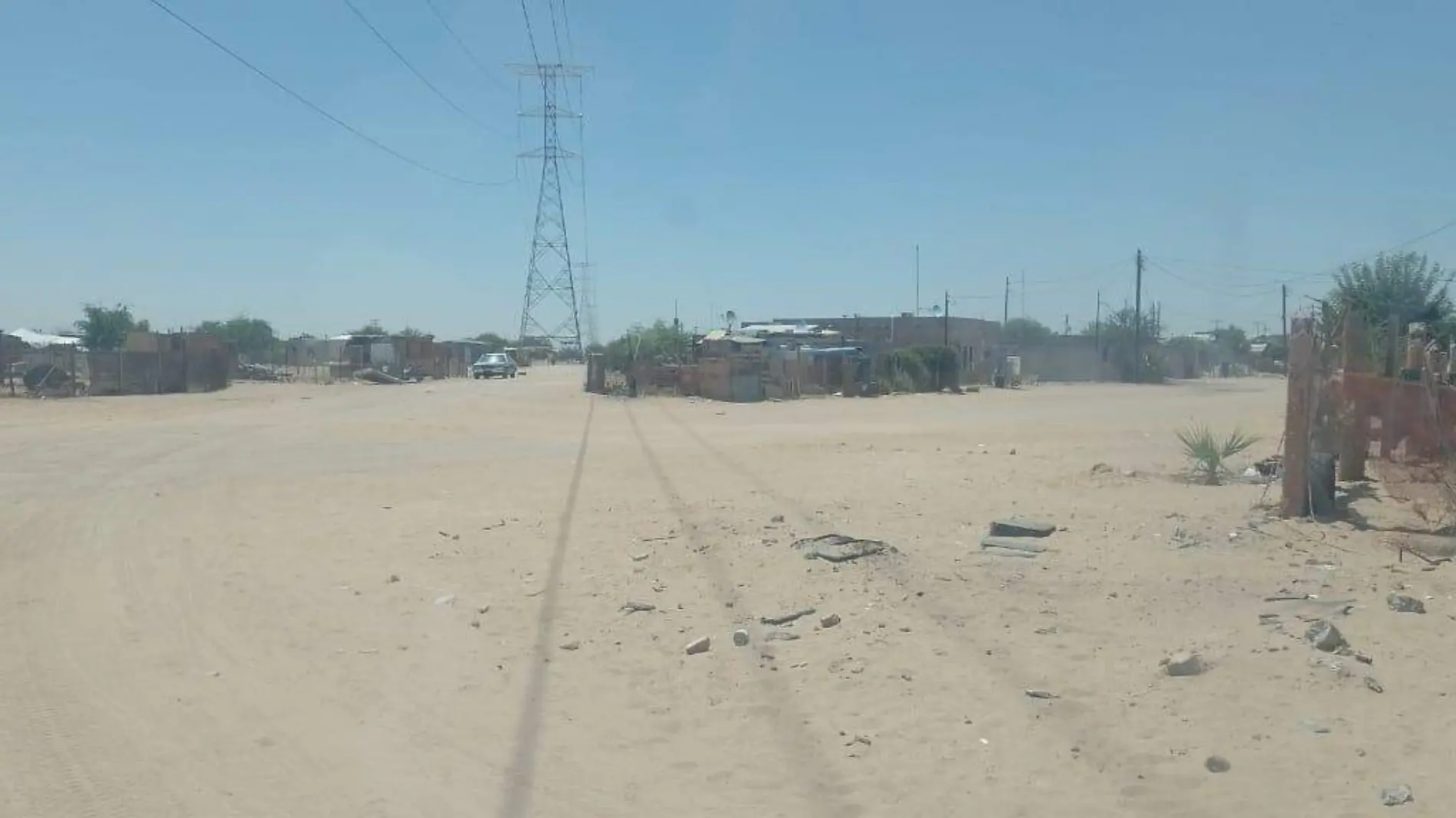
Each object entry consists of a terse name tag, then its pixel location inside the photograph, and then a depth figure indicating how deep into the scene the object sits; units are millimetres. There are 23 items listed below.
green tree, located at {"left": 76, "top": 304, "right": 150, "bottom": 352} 81500
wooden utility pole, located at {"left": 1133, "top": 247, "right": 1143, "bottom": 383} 82625
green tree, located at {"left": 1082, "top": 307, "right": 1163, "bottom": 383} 83938
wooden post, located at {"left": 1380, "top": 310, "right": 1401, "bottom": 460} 17188
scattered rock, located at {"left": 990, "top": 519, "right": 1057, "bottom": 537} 13008
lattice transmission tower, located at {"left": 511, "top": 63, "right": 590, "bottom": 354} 61594
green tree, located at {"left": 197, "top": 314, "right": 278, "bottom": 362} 99862
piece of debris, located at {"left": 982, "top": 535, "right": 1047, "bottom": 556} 12258
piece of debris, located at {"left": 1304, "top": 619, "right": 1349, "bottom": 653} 8430
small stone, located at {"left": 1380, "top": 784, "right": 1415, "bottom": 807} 6023
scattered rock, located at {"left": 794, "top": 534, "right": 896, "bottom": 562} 12023
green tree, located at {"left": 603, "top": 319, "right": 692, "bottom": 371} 59344
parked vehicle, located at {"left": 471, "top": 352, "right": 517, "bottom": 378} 81938
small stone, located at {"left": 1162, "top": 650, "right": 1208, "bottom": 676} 8094
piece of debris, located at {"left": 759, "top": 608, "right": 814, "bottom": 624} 9867
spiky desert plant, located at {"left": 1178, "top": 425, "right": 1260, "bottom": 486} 18125
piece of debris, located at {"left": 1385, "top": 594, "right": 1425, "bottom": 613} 9453
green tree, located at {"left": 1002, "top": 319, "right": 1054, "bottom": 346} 108206
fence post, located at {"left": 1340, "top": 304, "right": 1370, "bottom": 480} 17156
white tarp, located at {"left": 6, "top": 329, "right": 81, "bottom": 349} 75175
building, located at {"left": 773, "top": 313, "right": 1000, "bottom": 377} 85663
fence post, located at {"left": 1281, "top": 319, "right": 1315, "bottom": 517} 13773
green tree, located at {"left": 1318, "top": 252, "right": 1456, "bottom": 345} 35312
